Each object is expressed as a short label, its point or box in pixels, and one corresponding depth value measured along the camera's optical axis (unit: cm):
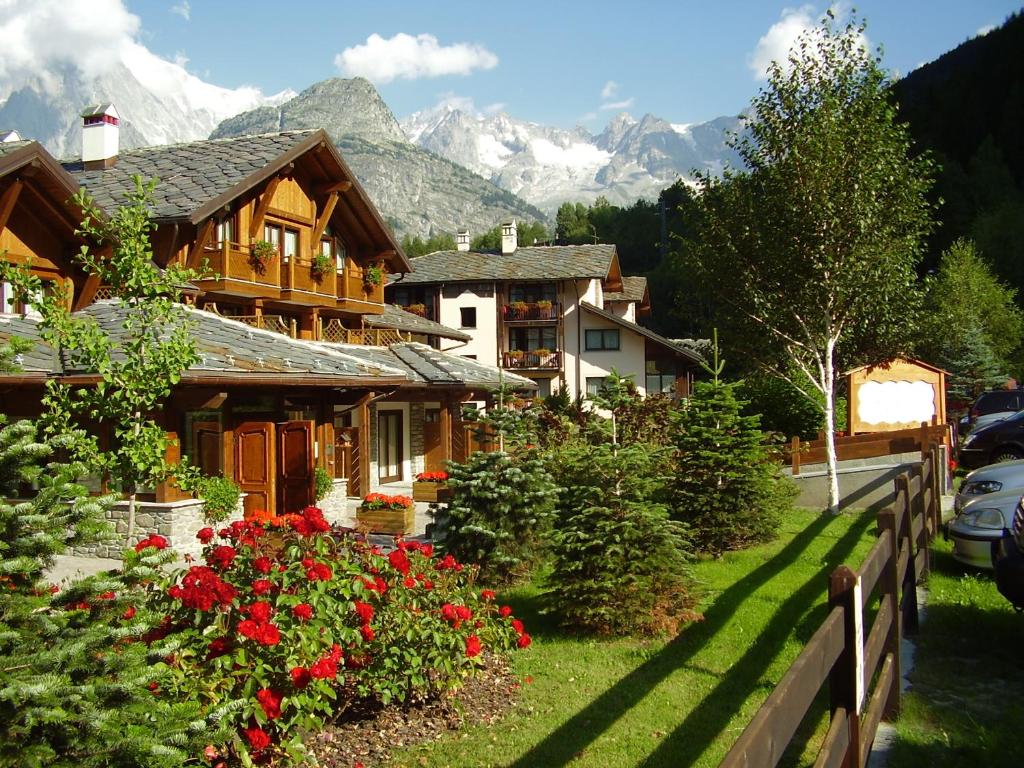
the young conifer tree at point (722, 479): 1264
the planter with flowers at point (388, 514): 1703
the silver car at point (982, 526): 927
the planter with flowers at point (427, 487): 2258
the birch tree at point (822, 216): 1534
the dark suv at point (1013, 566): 650
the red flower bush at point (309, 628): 513
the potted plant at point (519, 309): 4512
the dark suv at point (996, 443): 1942
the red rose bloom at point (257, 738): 480
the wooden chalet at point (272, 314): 1502
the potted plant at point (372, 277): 2517
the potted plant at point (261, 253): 2034
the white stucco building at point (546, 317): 4447
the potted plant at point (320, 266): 2256
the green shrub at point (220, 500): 1471
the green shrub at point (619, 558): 868
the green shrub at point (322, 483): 1758
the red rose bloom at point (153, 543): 448
